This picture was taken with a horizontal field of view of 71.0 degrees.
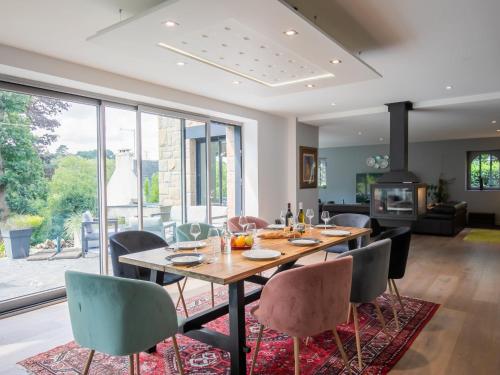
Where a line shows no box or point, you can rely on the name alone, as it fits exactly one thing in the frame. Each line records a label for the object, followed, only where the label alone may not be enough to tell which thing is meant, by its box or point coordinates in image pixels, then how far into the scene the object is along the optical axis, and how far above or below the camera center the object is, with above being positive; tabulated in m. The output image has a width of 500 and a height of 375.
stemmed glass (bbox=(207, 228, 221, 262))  2.44 -0.48
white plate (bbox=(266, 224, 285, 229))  3.67 -0.44
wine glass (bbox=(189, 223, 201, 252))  2.59 -0.33
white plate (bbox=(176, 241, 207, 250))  2.67 -0.46
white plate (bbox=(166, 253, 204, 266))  2.20 -0.48
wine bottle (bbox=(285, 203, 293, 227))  3.62 -0.33
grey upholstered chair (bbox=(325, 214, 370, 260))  3.90 -0.48
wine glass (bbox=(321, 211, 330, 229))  3.58 -0.33
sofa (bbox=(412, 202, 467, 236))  7.55 -0.85
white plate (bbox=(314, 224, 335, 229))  3.69 -0.45
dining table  2.06 -0.51
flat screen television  12.07 -0.02
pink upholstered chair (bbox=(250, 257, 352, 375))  1.94 -0.65
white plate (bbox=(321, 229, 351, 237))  3.18 -0.45
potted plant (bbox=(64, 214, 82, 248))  4.07 -0.48
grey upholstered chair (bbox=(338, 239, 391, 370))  2.39 -0.63
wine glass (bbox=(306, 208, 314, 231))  3.44 -0.29
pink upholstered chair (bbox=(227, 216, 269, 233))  3.94 -0.45
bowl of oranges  2.70 -0.44
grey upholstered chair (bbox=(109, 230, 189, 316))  2.77 -0.54
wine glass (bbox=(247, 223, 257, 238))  3.06 -0.41
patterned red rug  2.36 -1.23
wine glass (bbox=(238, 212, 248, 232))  3.62 -0.37
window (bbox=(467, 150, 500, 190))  10.20 +0.36
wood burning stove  5.75 -0.05
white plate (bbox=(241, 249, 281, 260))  2.32 -0.47
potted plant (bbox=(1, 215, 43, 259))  3.58 -0.47
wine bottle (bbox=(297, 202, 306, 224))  3.76 -0.35
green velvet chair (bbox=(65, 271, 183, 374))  1.72 -0.63
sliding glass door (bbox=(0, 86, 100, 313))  3.58 -0.05
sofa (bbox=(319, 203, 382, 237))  7.32 -0.56
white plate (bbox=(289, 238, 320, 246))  2.77 -0.46
